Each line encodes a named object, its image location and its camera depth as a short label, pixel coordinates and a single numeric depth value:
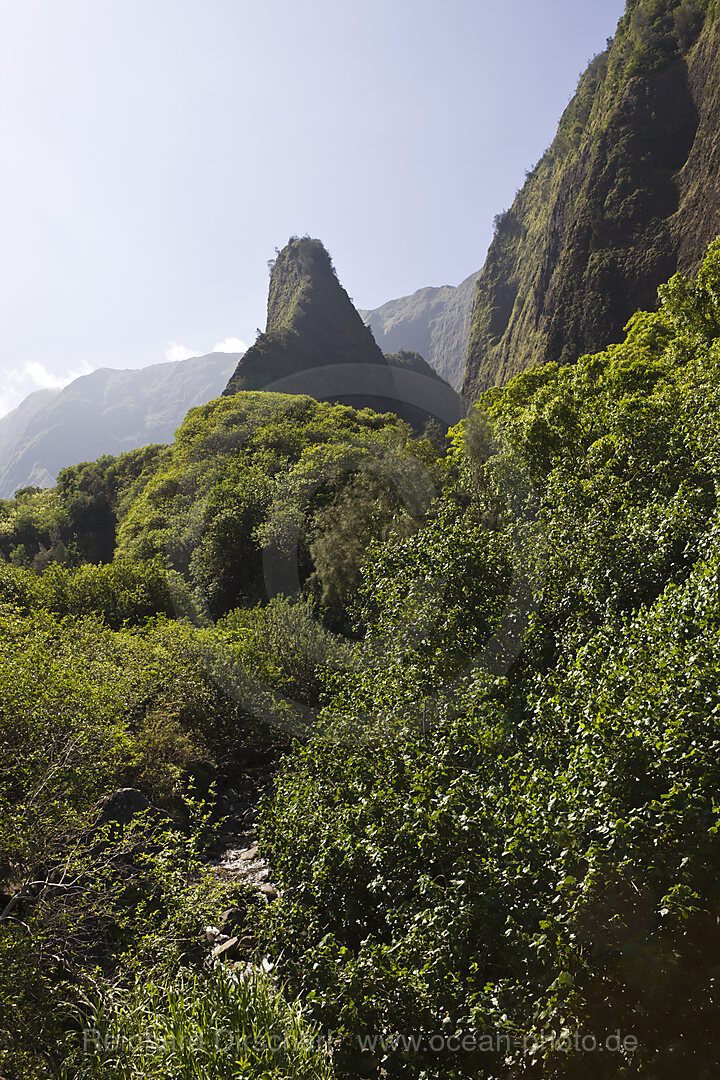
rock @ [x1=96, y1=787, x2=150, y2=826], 12.10
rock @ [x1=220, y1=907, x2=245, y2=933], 10.76
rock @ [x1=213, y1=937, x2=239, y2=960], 9.48
